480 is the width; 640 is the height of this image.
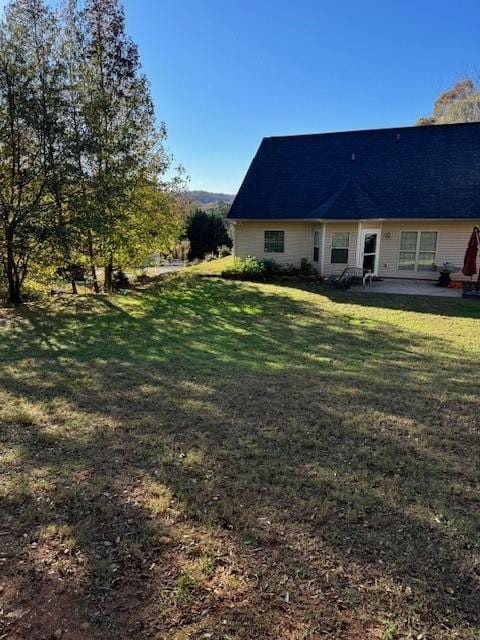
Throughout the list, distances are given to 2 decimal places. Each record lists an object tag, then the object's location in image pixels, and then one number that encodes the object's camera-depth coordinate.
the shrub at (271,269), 15.57
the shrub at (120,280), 16.12
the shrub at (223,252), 31.94
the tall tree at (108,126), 11.29
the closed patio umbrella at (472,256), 12.42
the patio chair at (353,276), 14.16
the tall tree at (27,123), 9.98
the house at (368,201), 14.65
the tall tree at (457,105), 31.22
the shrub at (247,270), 15.32
